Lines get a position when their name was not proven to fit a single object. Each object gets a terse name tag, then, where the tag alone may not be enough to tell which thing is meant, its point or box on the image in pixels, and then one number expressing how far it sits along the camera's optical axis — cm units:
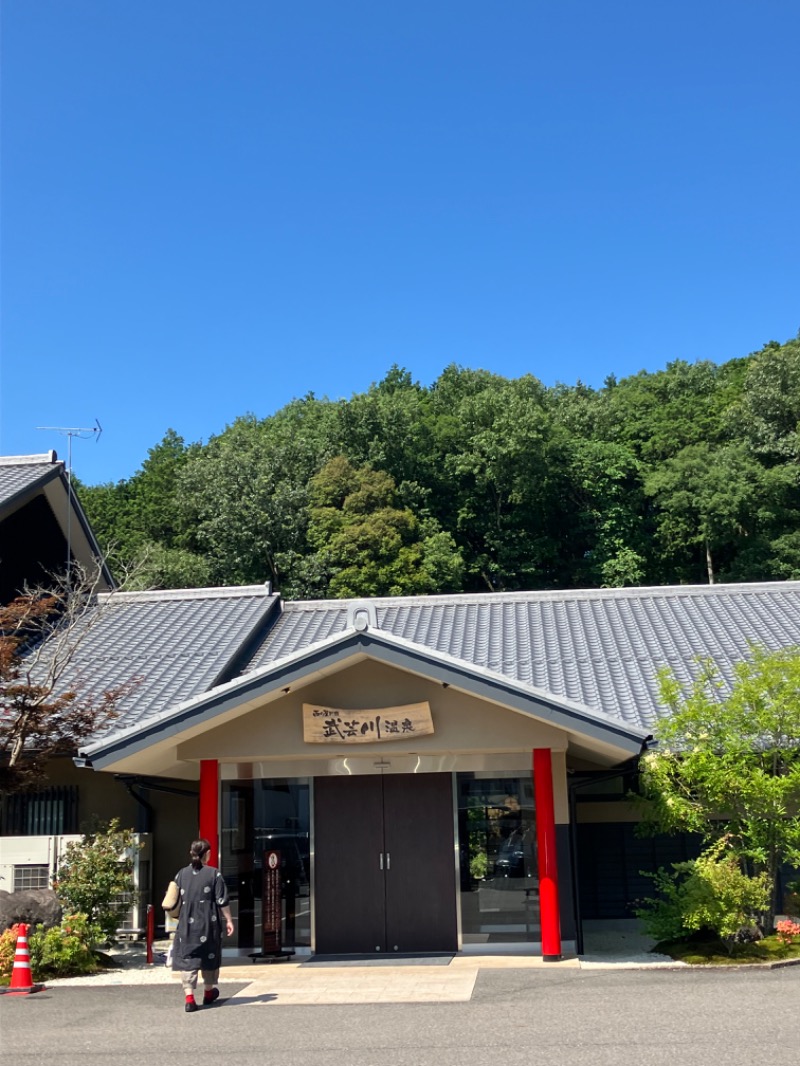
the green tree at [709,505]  4106
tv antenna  2407
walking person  1064
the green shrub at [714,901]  1283
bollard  1391
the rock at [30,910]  1317
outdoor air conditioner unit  1566
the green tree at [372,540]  4047
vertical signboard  1433
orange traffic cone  1187
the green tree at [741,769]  1327
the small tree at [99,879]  1368
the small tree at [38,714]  1373
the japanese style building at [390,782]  1323
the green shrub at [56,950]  1276
